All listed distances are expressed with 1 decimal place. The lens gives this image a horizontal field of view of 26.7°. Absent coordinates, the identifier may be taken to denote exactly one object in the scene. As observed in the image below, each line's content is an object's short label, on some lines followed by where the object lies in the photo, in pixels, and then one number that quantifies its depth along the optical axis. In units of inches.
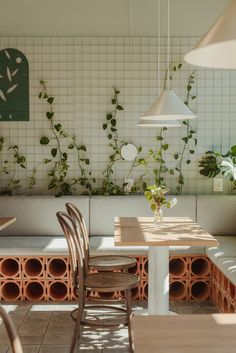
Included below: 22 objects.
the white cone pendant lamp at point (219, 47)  43.4
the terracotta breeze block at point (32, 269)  174.9
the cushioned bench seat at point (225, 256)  145.4
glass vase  156.6
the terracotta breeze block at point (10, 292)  176.2
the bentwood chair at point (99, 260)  145.7
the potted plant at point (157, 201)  155.4
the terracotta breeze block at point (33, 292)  175.9
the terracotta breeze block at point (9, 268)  175.5
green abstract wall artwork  204.1
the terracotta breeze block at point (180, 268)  177.0
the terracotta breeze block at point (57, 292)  175.8
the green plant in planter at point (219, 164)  191.9
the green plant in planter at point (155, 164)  205.6
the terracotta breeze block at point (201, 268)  177.8
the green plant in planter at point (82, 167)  205.8
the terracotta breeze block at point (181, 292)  177.2
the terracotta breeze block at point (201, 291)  177.2
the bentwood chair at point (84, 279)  120.6
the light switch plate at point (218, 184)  205.8
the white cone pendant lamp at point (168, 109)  132.0
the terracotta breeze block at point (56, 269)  174.7
